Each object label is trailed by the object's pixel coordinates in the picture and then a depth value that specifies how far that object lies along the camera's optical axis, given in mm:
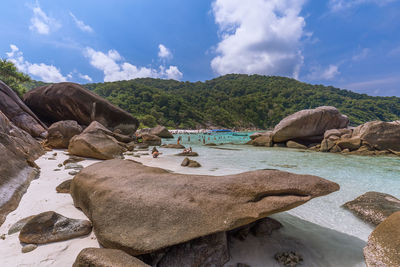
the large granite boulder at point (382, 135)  14570
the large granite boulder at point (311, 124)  19484
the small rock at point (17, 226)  2689
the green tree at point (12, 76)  22141
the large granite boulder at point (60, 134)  11242
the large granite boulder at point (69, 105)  16219
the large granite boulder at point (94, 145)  8805
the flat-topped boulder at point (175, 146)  18378
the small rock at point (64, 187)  4426
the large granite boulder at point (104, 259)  1830
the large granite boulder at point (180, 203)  2305
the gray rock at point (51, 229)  2494
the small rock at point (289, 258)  2451
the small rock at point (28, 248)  2326
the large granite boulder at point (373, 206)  3909
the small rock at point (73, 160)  7429
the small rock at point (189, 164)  9359
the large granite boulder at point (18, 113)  12180
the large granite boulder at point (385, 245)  2084
